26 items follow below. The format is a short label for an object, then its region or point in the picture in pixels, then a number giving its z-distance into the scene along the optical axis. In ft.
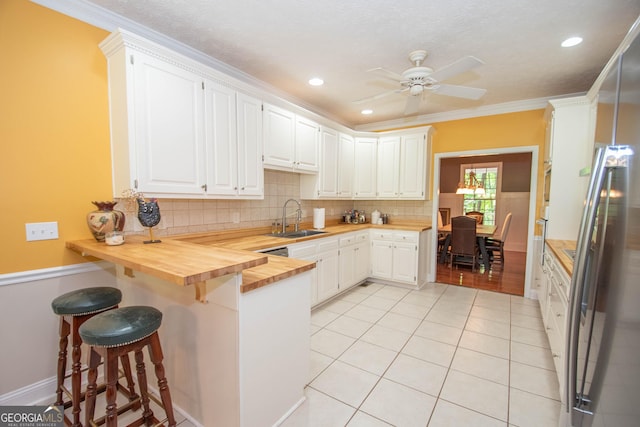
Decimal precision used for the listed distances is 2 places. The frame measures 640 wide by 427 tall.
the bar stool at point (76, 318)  5.03
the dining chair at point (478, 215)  21.70
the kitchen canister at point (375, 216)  15.57
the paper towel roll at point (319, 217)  12.88
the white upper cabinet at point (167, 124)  6.32
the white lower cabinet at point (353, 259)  12.22
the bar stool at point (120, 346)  4.02
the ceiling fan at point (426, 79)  7.09
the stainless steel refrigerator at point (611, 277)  2.75
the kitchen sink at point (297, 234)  10.93
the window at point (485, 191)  24.67
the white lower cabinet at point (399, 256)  13.06
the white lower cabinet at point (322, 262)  10.06
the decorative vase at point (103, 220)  6.15
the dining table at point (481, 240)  16.81
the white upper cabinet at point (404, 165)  13.92
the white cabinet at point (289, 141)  9.71
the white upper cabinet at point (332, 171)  12.50
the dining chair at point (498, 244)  17.45
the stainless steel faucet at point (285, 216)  11.64
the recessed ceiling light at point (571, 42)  7.40
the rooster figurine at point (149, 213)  6.21
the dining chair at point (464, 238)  15.99
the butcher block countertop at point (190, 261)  4.02
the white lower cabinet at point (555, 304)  6.15
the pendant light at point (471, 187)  22.15
